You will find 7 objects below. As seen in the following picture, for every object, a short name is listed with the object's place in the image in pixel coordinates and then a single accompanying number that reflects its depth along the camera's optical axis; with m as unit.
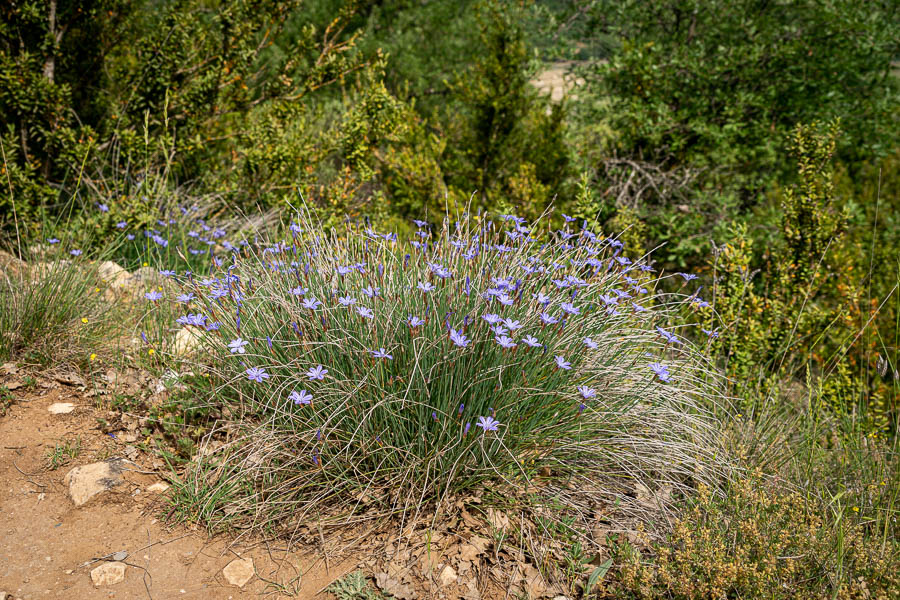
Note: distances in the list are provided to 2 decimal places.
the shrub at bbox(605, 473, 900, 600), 2.10
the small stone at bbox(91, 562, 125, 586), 2.28
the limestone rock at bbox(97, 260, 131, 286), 4.06
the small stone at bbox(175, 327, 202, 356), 3.35
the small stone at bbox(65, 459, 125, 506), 2.66
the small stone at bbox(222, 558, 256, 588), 2.33
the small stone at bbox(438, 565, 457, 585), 2.31
